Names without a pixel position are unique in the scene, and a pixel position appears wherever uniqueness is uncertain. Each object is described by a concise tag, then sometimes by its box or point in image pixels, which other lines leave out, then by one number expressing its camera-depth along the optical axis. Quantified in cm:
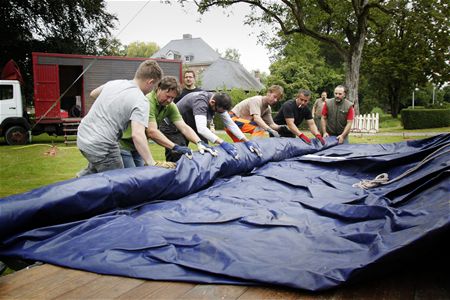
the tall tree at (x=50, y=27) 941
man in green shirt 308
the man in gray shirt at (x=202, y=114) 369
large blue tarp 156
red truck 990
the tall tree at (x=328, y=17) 1408
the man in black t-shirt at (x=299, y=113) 493
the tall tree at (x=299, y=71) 1838
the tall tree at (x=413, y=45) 1452
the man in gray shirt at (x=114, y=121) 261
